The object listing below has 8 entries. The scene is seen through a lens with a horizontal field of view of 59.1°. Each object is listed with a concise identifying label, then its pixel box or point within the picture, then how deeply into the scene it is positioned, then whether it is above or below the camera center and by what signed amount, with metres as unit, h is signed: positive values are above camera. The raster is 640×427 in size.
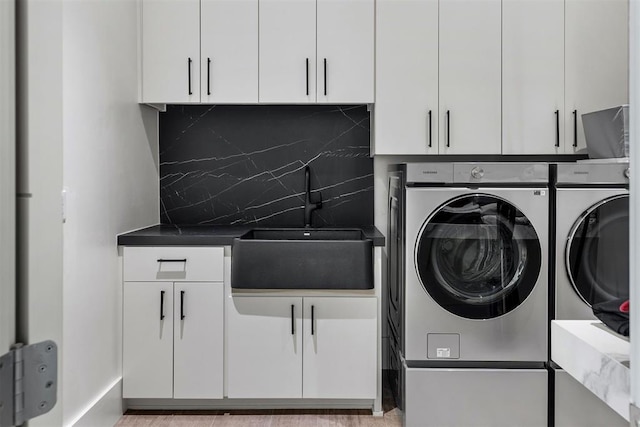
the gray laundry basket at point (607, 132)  2.58 +0.38
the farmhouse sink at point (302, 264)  2.59 -0.24
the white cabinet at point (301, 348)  2.68 -0.65
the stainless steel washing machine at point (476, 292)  2.53 -0.37
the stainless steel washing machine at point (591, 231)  2.52 -0.09
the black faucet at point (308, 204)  3.20 +0.04
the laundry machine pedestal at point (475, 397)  2.55 -0.84
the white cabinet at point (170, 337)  2.68 -0.60
